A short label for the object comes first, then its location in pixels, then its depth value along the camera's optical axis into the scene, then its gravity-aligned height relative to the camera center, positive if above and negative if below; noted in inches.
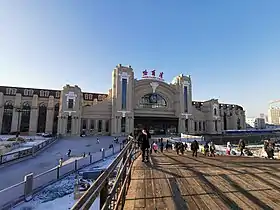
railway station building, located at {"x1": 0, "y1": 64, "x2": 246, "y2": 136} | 1817.2 +210.5
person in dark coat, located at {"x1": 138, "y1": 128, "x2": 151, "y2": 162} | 325.7 -14.7
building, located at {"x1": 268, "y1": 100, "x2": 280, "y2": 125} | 5826.8 +598.9
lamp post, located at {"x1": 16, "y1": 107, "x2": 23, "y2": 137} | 1856.3 +181.9
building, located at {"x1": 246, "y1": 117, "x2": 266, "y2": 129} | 5332.7 +307.3
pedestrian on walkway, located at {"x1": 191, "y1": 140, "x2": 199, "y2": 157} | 526.8 -43.7
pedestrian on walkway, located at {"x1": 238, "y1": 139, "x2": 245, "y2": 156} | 675.3 -47.6
